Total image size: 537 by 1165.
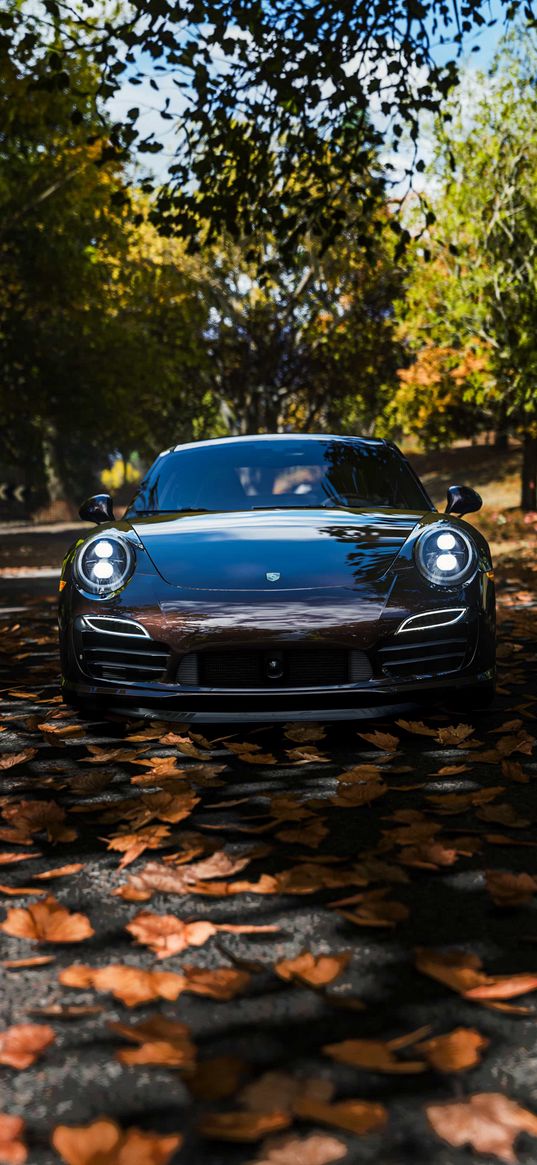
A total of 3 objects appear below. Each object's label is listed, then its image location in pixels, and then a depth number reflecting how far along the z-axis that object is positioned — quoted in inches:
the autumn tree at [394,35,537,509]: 765.9
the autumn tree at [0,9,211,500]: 762.8
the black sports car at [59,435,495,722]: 171.9
